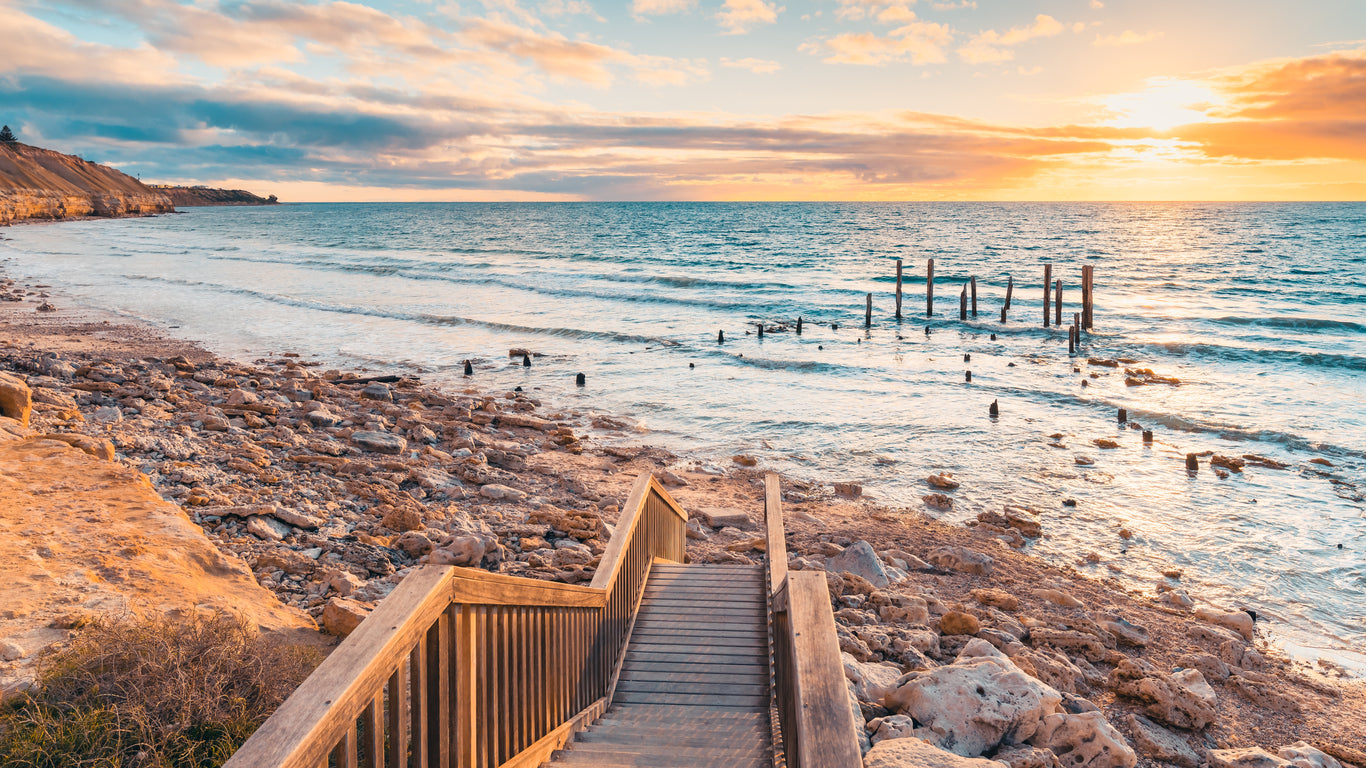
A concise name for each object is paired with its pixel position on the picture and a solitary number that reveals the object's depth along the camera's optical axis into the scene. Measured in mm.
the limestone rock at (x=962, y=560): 9375
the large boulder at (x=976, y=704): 4727
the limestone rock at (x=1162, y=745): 5684
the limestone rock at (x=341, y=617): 5000
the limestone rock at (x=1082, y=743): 5004
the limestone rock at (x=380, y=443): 11445
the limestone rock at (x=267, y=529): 7074
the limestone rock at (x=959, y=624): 7293
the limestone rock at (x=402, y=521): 8000
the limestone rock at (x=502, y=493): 10289
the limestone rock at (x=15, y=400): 8094
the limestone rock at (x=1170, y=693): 6168
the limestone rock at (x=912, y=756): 3750
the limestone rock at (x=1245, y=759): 5234
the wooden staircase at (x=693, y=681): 3775
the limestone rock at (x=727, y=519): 10539
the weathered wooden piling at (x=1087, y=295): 28609
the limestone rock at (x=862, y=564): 8664
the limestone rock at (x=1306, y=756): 5449
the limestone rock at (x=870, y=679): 5305
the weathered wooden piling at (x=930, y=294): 32531
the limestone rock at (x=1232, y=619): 8287
